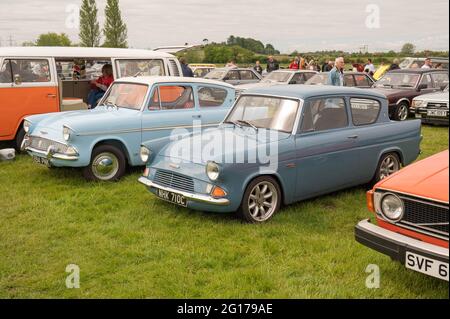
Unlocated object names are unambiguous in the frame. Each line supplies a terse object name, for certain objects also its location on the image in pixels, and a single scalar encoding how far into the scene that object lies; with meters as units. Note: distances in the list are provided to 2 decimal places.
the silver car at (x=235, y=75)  18.70
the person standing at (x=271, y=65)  23.81
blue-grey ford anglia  5.50
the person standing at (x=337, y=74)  10.57
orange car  3.58
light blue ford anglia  7.29
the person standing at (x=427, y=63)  19.63
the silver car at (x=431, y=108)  12.92
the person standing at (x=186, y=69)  16.86
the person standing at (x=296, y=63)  22.95
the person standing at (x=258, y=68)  23.64
